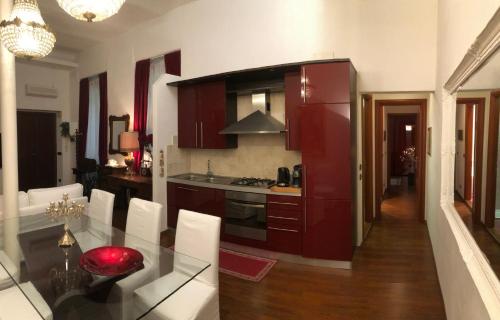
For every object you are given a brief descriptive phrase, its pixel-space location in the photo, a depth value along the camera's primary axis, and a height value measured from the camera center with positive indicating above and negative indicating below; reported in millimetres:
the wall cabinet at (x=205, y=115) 4137 +532
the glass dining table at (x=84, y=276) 1506 -739
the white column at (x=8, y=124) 2799 +263
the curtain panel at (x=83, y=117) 6793 +791
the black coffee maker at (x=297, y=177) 3435 -296
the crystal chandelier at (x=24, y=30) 2094 +870
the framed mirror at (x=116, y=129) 5906 +461
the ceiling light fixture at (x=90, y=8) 1694 +835
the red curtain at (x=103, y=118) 6289 +717
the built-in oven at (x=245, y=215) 3544 -791
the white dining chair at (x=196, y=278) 1719 -782
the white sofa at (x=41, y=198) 3002 -502
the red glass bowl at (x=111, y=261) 1717 -664
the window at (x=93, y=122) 6660 +668
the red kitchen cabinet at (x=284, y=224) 3297 -818
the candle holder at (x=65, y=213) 2152 -450
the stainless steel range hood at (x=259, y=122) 3658 +374
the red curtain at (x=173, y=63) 4820 +1461
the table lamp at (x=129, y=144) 5301 +136
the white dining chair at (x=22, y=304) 1470 -913
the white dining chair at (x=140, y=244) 1611 -695
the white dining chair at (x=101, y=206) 2844 -543
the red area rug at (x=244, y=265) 3047 -1251
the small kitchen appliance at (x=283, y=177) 3557 -307
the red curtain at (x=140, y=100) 5465 +959
